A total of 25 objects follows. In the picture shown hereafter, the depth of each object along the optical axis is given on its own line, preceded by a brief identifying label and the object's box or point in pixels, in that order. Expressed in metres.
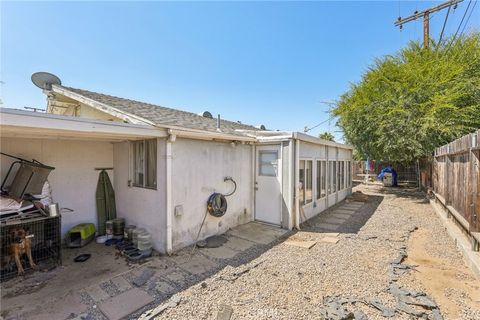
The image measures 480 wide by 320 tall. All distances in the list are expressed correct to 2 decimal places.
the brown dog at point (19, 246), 3.76
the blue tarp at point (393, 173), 15.60
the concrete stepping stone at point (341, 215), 7.66
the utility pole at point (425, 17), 11.46
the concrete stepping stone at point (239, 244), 4.91
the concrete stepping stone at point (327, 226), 6.44
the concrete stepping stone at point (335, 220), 7.06
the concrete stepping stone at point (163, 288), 3.29
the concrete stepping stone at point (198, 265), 3.93
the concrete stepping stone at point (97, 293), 3.14
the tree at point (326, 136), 31.85
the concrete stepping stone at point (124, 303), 2.83
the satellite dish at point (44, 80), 6.10
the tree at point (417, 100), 9.73
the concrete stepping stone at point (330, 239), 5.32
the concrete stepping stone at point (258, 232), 5.46
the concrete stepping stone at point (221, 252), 4.52
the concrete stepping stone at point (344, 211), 8.36
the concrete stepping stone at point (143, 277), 3.51
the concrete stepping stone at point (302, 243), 5.01
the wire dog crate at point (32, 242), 3.74
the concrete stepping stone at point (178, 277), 3.56
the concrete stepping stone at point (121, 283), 3.39
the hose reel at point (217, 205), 5.36
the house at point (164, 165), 4.46
